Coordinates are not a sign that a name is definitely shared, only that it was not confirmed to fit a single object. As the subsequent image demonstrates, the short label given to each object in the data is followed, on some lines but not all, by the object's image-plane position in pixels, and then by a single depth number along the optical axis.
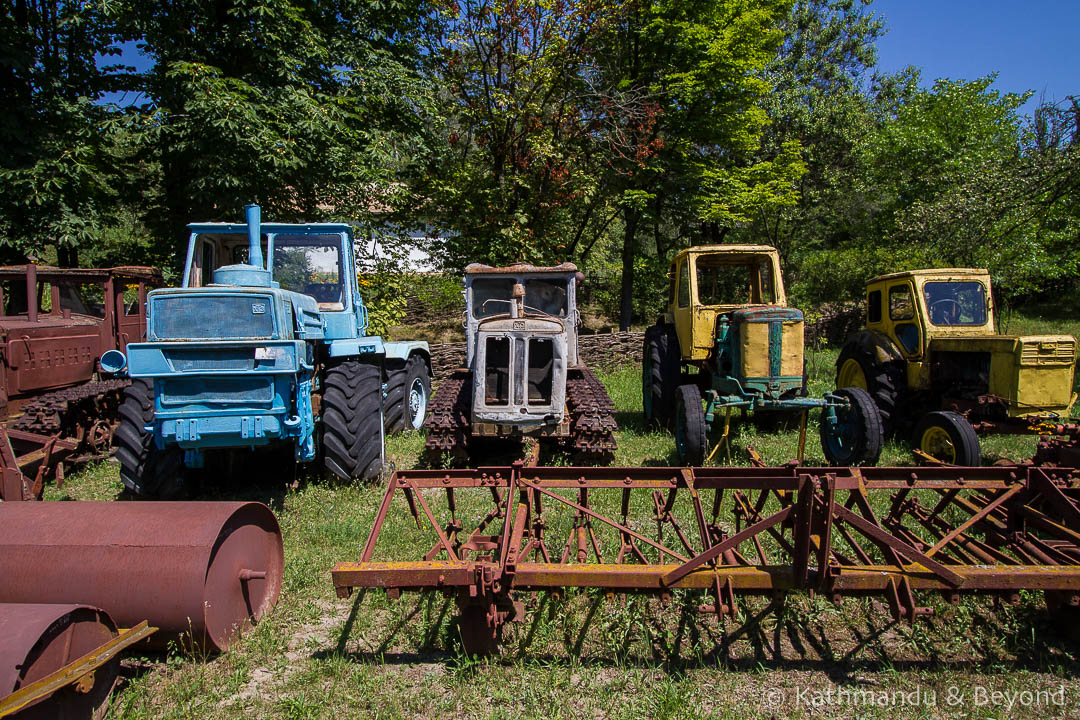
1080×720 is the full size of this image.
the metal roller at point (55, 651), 2.16
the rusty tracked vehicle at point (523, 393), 5.74
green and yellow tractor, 5.76
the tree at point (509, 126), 11.56
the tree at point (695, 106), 14.11
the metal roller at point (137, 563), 2.86
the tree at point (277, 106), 8.21
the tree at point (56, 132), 8.22
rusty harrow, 2.74
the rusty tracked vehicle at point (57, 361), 5.62
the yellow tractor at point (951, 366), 5.60
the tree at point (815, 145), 19.12
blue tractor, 4.55
